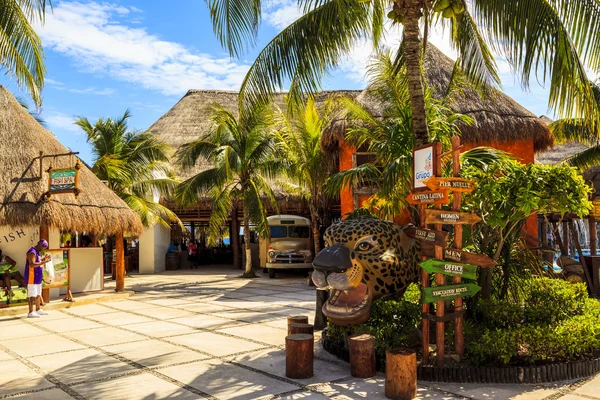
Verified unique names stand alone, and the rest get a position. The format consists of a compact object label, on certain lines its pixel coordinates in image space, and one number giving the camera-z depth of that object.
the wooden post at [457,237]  5.30
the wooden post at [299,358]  5.30
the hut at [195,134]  20.34
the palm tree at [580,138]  13.34
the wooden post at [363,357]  5.32
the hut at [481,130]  13.88
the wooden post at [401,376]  4.62
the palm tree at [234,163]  16.11
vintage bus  16.75
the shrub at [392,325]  5.71
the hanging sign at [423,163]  5.28
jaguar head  5.68
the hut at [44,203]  10.84
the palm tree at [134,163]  16.44
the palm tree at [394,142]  6.89
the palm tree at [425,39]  6.00
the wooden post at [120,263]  13.34
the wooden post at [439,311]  5.25
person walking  9.67
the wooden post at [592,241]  13.34
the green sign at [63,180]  10.52
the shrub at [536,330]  5.20
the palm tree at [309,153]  14.75
